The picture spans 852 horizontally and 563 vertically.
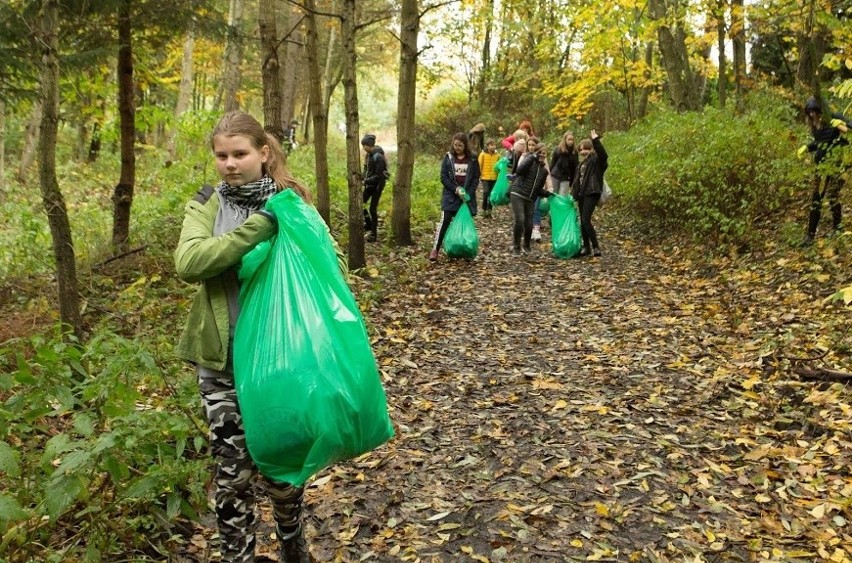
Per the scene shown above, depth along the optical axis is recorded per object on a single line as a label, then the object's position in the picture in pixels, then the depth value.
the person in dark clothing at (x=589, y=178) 9.41
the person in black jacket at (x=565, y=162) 10.56
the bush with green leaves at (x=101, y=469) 2.67
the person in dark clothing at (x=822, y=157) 7.12
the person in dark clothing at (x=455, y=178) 9.16
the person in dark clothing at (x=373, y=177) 10.36
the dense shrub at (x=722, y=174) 8.62
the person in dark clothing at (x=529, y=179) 9.80
